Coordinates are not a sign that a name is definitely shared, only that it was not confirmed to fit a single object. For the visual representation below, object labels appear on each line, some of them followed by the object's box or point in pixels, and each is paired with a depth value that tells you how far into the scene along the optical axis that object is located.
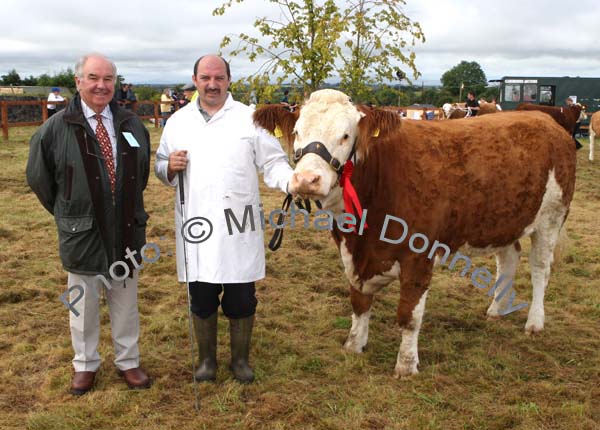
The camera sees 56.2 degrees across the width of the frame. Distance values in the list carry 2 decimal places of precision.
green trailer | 24.88
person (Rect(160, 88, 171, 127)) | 19.52
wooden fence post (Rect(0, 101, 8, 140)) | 14.66
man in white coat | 3.13
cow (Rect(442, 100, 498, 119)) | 14.65
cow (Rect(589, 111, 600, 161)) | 14.27
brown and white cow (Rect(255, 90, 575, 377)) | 3.04
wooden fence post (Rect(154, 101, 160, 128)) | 20.06
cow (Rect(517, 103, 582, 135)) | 14.11
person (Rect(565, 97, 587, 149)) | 18.81
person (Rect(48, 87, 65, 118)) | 16.53
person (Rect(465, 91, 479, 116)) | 16.25
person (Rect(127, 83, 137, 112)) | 18.58
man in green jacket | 2.95
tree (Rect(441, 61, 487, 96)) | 65.44
